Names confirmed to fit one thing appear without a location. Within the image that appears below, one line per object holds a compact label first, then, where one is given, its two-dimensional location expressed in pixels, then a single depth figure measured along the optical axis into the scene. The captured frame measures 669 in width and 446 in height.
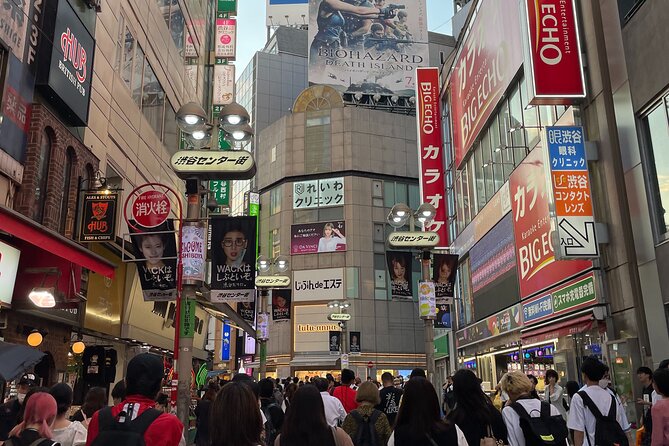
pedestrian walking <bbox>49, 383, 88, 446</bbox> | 5.90
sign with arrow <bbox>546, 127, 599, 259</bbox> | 14.56
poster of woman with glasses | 11.03
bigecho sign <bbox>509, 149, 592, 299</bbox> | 17.17
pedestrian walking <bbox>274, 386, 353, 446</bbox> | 4.45
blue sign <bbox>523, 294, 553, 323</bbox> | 17.31
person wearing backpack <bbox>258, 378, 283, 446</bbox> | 8.72
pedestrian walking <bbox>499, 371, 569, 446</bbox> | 5.34
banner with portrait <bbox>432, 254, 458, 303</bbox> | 19.39
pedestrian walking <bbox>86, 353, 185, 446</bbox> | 3.79
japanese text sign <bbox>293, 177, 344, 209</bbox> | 53.22
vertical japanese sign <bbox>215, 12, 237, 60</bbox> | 32.59
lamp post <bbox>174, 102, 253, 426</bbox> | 9.35
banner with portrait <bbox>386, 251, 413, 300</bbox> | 18.58
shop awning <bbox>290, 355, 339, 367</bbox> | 50.22
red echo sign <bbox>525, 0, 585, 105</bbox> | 15.35
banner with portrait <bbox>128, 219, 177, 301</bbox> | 10.82
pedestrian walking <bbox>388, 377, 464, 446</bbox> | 4.55
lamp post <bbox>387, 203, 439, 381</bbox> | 16.75
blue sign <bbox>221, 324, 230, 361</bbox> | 62.41
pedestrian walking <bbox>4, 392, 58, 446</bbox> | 5.06
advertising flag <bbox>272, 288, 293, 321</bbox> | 29.31
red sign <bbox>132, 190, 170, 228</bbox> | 12.50
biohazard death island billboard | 60.31
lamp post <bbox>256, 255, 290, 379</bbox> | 25.06
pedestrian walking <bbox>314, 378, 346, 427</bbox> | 8.06
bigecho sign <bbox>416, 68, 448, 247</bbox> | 31.84
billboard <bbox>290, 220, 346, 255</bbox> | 52.16
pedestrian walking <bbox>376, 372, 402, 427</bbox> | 8.95
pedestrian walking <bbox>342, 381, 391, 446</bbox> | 6.56
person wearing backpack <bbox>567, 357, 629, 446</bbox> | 6.05
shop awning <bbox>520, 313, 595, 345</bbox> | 15.19
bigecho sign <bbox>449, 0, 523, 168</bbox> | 20.58
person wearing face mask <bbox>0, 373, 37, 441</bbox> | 8.00
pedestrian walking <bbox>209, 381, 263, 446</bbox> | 4.07
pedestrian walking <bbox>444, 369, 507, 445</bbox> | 5.26
